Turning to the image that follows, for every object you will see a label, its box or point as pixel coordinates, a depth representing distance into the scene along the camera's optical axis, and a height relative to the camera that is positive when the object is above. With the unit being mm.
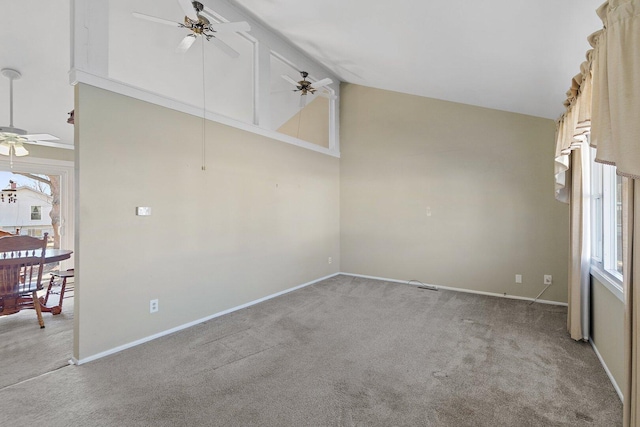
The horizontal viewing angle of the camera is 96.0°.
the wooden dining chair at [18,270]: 2877 -576
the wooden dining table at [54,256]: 3210 -481
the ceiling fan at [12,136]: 3555 +1005
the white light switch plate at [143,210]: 2770 +33
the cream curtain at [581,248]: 2660 -320
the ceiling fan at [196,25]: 2539 +1787
